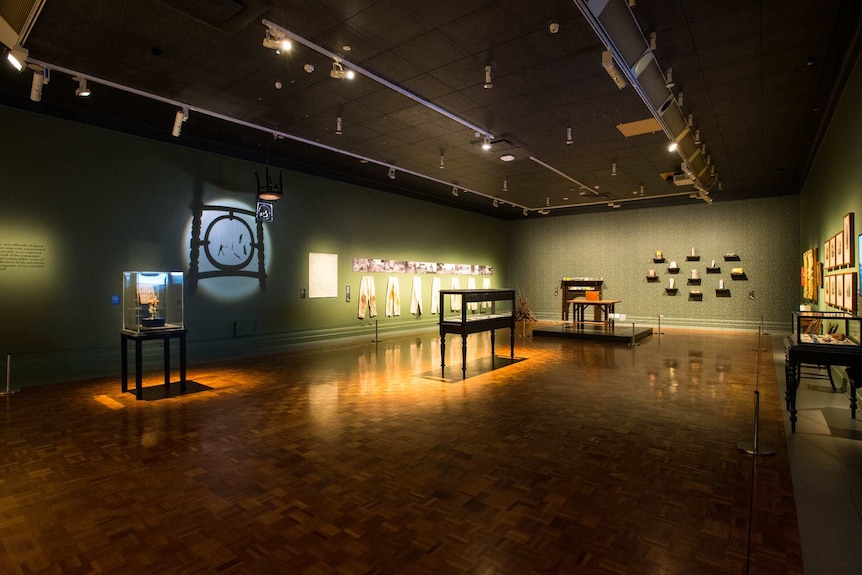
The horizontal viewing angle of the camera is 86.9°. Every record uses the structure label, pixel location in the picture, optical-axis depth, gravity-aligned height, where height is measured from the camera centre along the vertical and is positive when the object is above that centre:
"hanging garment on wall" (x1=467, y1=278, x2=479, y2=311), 15.71 +0.00
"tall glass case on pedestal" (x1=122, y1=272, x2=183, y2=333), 5.97 -0.20
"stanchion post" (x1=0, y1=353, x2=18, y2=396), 5.85 -1.20
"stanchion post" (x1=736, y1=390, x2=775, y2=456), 3.57 -1.37
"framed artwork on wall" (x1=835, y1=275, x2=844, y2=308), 5.80 -0.08
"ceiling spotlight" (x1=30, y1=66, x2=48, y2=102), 5.00 +2.26
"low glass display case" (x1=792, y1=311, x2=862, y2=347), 4.30 -0.53
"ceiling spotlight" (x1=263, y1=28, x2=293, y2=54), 4.27 +2.33
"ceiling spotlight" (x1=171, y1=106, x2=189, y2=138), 6.25 +2.32
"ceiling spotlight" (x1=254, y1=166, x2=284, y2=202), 8.69 +1.83
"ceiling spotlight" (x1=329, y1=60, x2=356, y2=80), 4.84 +2.30
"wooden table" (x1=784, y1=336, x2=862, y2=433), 4.02 -0.67
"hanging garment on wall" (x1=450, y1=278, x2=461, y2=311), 14.24 -0.44
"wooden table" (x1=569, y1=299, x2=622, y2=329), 12.49 -0.76
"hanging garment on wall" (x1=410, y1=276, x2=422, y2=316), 13.05 -0.37
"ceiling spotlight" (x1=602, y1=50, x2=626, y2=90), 4.35 +2.15
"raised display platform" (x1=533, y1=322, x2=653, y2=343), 10.61 -1.17
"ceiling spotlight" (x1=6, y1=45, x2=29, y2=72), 4.35 +2.24
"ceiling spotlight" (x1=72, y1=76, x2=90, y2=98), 5.27 +2.30
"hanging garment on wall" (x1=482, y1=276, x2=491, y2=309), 16.45 +0.07
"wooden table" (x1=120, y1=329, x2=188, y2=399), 5.67 -0.78
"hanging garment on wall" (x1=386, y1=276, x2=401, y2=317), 12.25 -0.32
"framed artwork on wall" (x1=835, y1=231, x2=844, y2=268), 5.87 +0.47
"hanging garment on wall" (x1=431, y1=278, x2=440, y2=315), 13.79 -0.30
